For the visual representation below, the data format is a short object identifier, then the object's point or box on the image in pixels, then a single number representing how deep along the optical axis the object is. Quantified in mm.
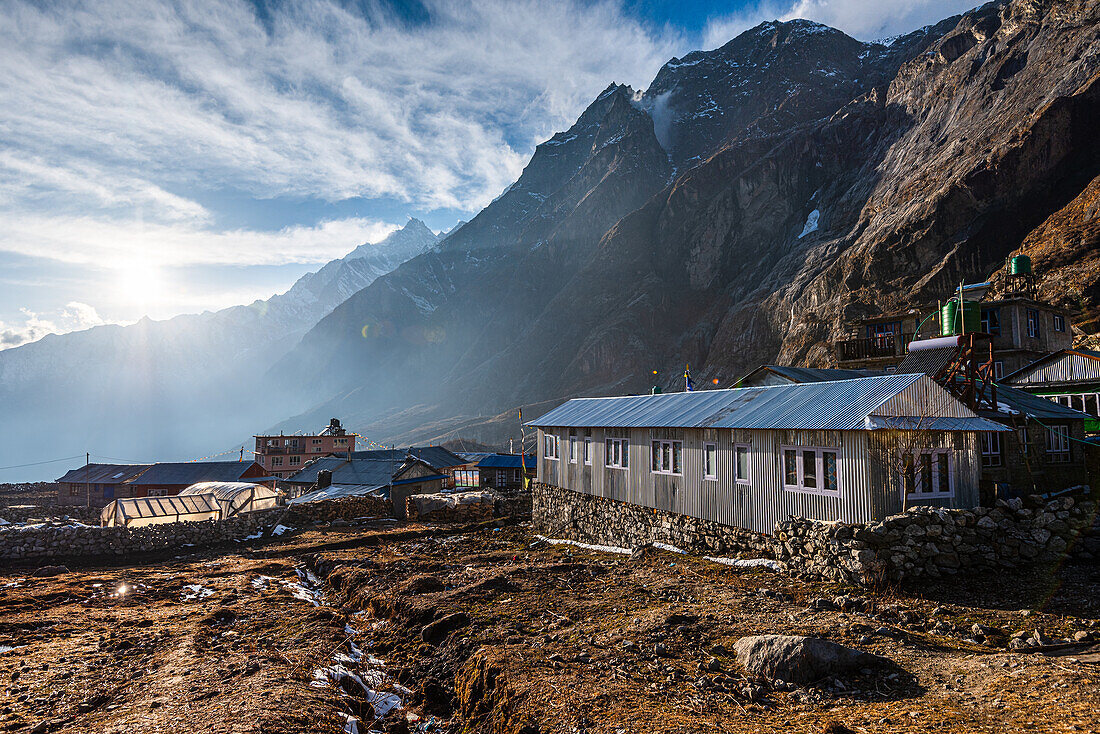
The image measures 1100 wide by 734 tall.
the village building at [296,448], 90312
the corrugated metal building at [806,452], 17469
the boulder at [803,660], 10734
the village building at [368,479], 49438
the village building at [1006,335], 45844
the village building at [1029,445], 20766
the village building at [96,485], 74188
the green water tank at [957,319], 20125
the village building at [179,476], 70250
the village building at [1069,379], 33781
